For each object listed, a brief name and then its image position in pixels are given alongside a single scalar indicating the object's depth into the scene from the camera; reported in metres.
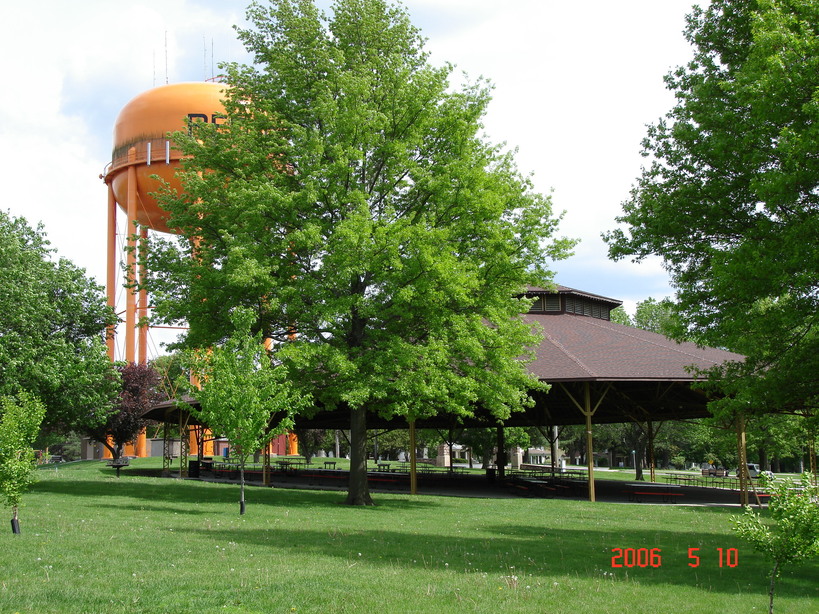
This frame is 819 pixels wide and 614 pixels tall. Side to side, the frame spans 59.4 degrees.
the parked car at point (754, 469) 66.88
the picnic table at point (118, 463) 33.43
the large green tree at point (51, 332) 21.40
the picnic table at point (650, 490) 25.84
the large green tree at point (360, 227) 18.72
